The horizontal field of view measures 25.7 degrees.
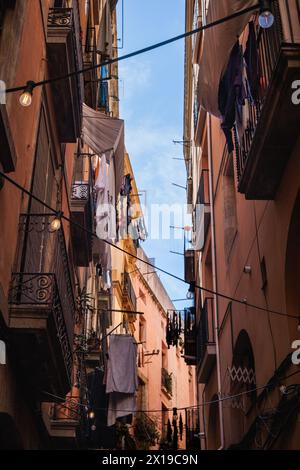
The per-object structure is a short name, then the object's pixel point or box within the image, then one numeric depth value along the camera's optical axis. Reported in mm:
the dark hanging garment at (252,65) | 9306
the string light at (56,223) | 8600
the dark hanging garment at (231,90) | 10078
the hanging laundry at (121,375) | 20016
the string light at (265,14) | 6289
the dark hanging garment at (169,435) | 21439
